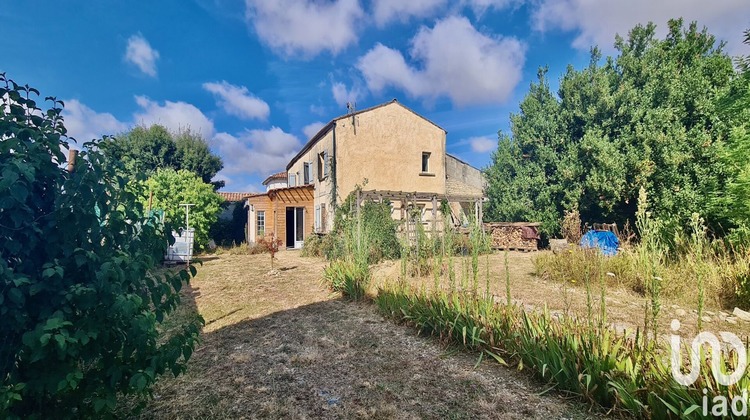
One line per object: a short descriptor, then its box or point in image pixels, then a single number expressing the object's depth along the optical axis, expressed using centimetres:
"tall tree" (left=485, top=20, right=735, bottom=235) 1105
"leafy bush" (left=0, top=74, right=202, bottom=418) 165
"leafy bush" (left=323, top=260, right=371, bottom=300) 633
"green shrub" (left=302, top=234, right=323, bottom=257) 1349
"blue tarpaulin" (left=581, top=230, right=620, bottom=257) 803
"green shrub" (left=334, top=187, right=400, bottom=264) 1098
